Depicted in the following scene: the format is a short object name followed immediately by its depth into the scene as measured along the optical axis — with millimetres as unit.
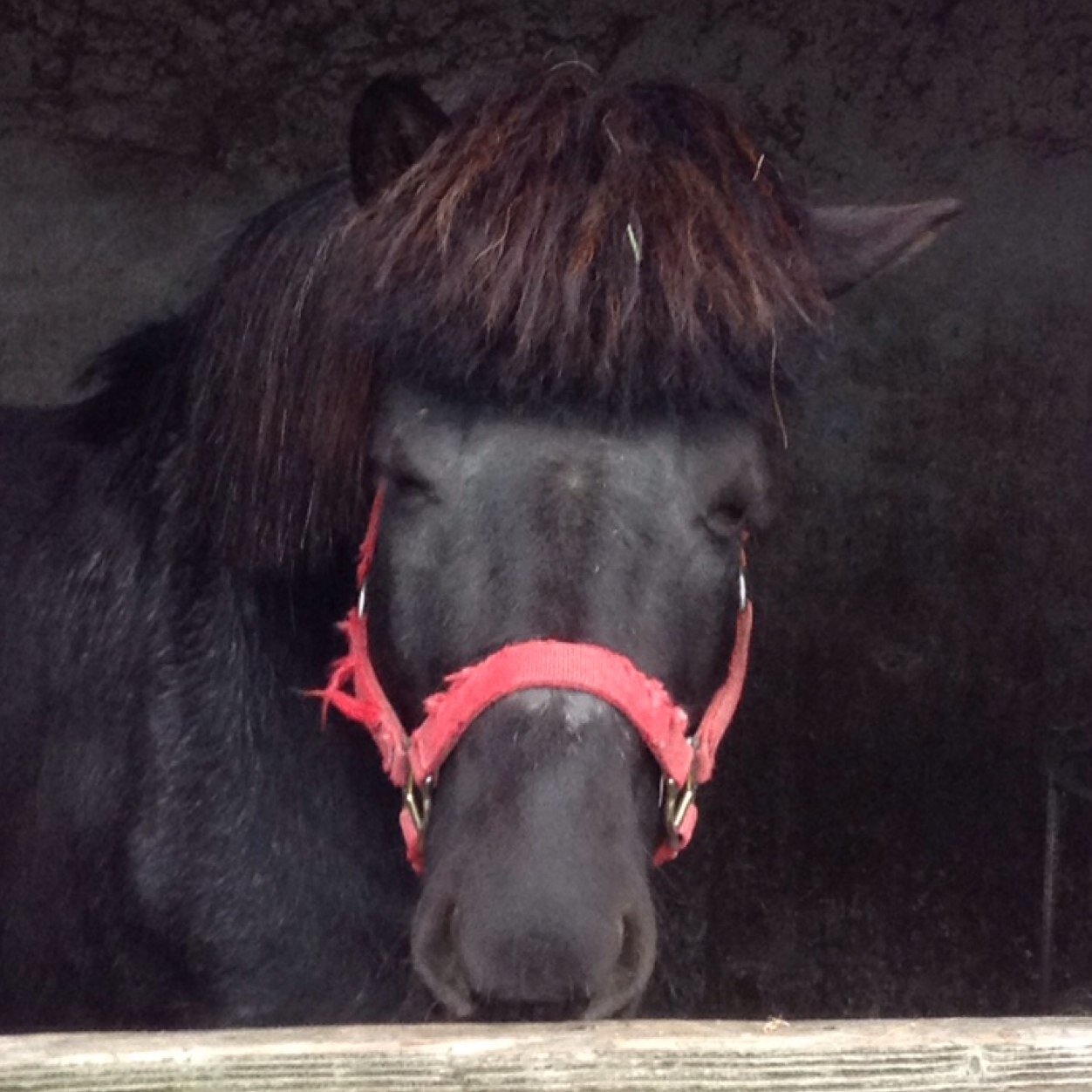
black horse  1538
